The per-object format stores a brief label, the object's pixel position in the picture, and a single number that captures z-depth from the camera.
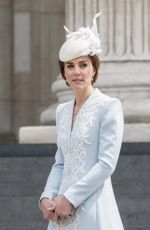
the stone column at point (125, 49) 15.88
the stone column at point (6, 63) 20.86
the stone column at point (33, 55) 20.67
